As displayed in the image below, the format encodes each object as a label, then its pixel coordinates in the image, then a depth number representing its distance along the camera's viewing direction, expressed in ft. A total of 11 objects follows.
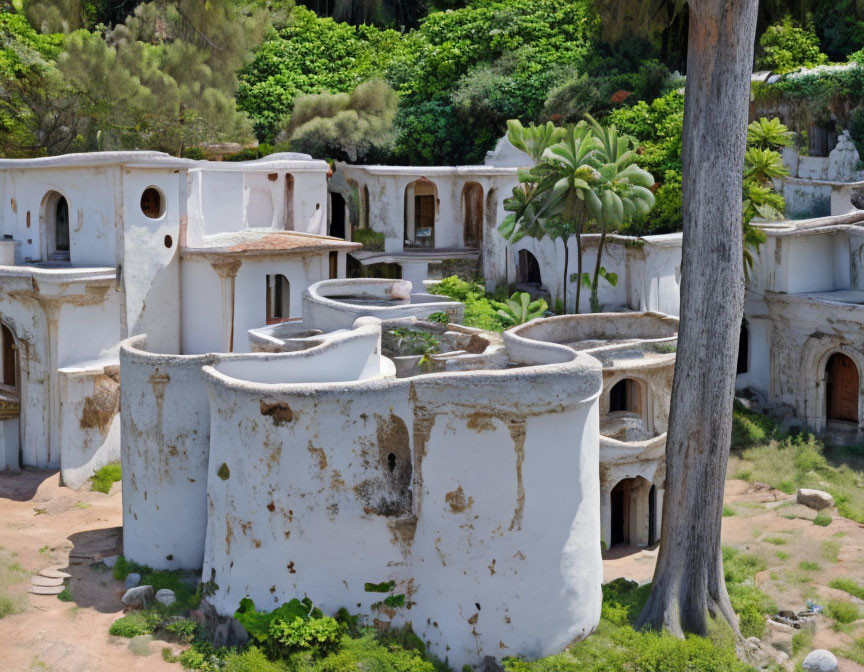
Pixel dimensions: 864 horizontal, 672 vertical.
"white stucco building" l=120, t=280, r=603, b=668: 61.36
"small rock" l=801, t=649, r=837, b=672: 64.90
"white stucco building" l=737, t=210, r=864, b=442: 98.63
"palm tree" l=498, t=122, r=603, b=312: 95.09
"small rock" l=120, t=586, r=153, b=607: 70.33
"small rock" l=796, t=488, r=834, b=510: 86.28
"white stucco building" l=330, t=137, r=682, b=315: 113.91
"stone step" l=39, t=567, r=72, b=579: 75.25
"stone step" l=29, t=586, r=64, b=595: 73.51
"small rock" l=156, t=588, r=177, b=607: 69.67
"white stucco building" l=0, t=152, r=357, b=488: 92.22
